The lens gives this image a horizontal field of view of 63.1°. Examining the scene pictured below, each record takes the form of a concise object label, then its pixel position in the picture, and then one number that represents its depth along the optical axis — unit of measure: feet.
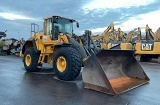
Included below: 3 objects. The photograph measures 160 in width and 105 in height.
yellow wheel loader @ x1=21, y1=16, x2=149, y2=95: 12.69
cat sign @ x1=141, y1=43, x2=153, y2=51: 33.82
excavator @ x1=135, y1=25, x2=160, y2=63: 33.37
